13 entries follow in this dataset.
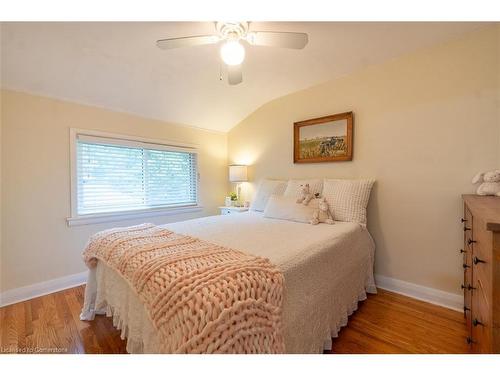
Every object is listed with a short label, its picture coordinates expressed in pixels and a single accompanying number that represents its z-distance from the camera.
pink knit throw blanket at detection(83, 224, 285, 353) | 0.75
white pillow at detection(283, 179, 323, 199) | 2.45
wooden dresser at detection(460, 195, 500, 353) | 0.79
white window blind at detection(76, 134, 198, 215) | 2.41
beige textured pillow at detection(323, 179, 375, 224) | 2.09
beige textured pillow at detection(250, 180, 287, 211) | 2.74
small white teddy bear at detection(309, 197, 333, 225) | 2.04
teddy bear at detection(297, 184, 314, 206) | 2.24
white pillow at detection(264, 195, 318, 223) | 2.12
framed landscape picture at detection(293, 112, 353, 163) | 2.38
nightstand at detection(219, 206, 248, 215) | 3.16
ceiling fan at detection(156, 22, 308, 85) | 1.38
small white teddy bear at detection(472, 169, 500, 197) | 1.53
